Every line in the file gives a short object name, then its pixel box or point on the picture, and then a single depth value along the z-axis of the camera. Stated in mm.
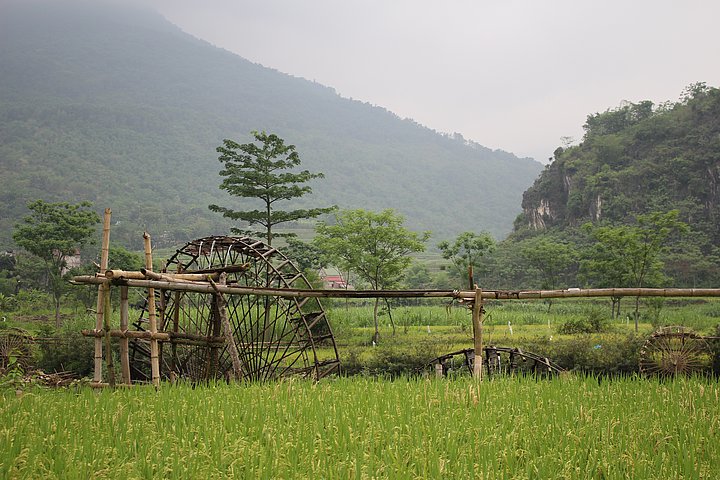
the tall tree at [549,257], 35781
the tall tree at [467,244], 29703
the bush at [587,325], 21312
